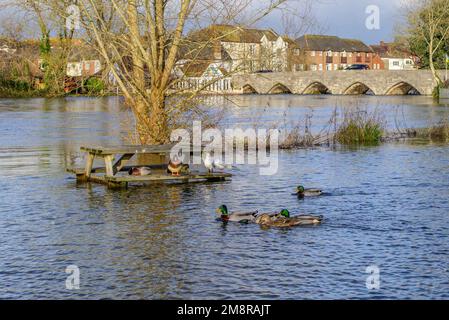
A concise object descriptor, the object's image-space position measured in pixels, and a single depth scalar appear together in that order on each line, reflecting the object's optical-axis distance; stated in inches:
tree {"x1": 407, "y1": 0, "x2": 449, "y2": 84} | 3444.9
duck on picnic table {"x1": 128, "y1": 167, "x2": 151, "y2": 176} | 879.1
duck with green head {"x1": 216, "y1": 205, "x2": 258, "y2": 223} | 677.3
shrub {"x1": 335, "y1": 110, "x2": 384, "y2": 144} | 1354.6
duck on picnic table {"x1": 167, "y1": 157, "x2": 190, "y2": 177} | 887.9
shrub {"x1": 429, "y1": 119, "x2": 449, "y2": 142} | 1438.5
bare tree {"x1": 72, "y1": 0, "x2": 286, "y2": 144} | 967.6
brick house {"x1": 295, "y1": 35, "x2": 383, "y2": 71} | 6166.3
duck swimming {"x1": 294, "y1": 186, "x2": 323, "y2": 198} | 805.9
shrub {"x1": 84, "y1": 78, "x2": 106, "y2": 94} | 1043.1
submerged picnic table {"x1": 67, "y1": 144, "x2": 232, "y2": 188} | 858.1
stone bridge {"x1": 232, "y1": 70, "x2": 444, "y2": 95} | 3725.4
